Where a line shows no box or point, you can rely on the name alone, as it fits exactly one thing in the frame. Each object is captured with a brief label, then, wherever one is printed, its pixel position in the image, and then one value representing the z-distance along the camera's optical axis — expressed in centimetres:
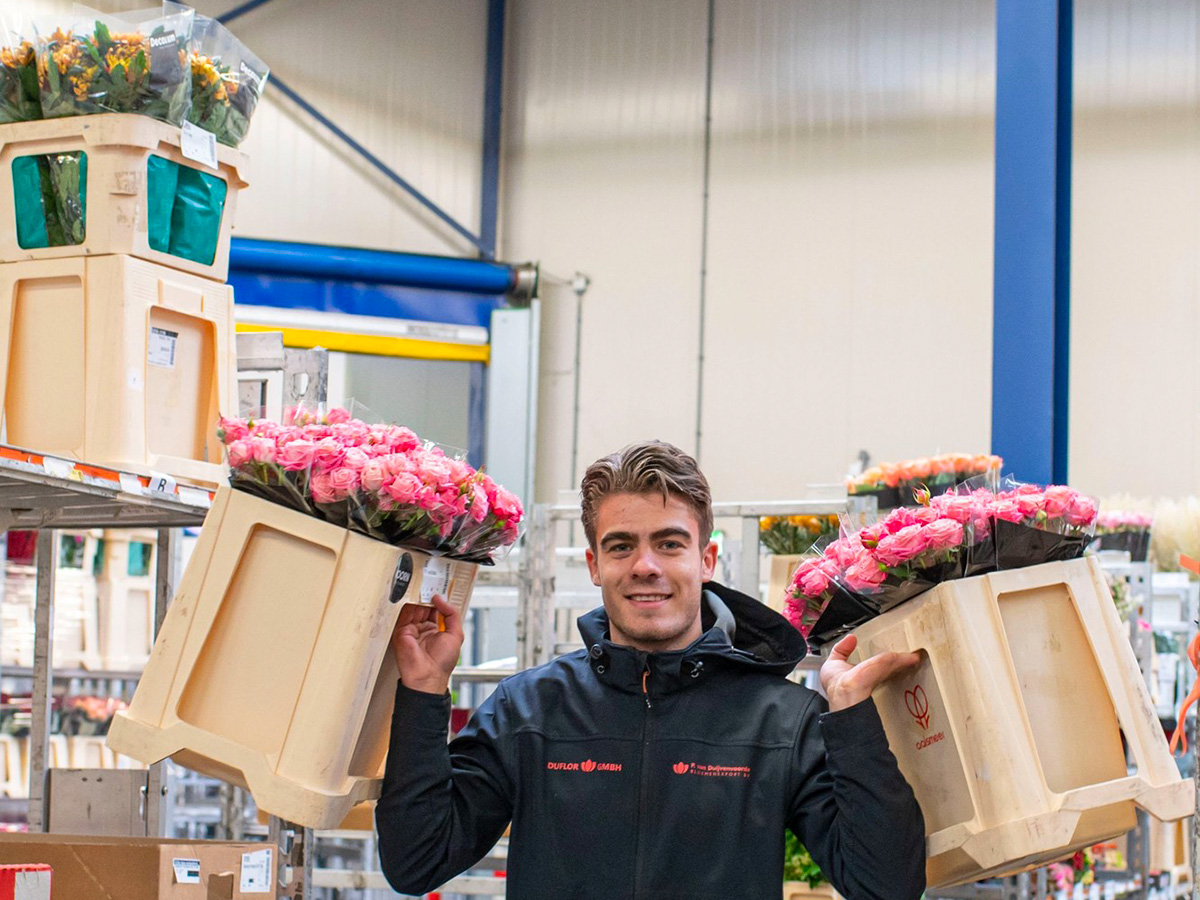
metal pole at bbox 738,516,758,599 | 442
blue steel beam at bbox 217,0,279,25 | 1182
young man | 241
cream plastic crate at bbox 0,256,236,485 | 301
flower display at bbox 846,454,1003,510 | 562
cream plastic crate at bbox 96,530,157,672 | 731
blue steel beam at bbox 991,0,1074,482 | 685
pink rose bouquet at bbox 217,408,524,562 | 235
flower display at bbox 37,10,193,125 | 308
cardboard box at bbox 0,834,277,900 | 265
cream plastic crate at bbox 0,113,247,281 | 305
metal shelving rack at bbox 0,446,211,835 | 254
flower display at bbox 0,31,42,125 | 315
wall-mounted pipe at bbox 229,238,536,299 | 1124
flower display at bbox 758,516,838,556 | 578
